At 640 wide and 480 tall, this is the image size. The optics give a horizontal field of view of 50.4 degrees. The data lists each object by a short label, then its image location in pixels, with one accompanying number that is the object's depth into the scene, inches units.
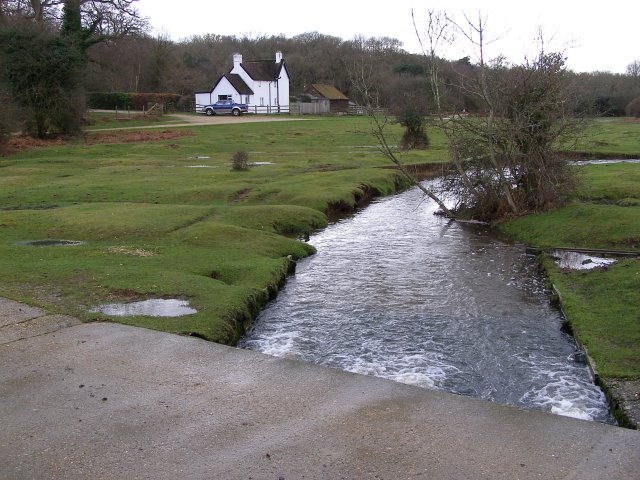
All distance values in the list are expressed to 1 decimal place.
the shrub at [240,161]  1238.7
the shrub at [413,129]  1731.1
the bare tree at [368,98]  814.3
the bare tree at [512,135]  809.5
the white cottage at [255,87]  3511.3
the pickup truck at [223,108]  3280.0
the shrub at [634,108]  2913.4
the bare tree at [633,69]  3722.9
